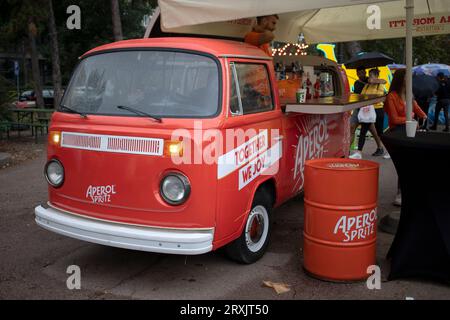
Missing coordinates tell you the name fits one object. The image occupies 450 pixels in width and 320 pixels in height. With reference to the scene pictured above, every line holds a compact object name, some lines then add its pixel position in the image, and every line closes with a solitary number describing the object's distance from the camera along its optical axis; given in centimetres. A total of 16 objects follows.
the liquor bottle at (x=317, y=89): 630
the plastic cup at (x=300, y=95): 541
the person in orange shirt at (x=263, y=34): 520
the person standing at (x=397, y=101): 606
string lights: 903
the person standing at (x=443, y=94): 1503
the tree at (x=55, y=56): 1612
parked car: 2993
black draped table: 379
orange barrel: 385
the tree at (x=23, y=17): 1474
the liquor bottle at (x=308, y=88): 601
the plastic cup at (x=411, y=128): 433
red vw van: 365
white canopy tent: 433
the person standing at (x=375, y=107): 856
